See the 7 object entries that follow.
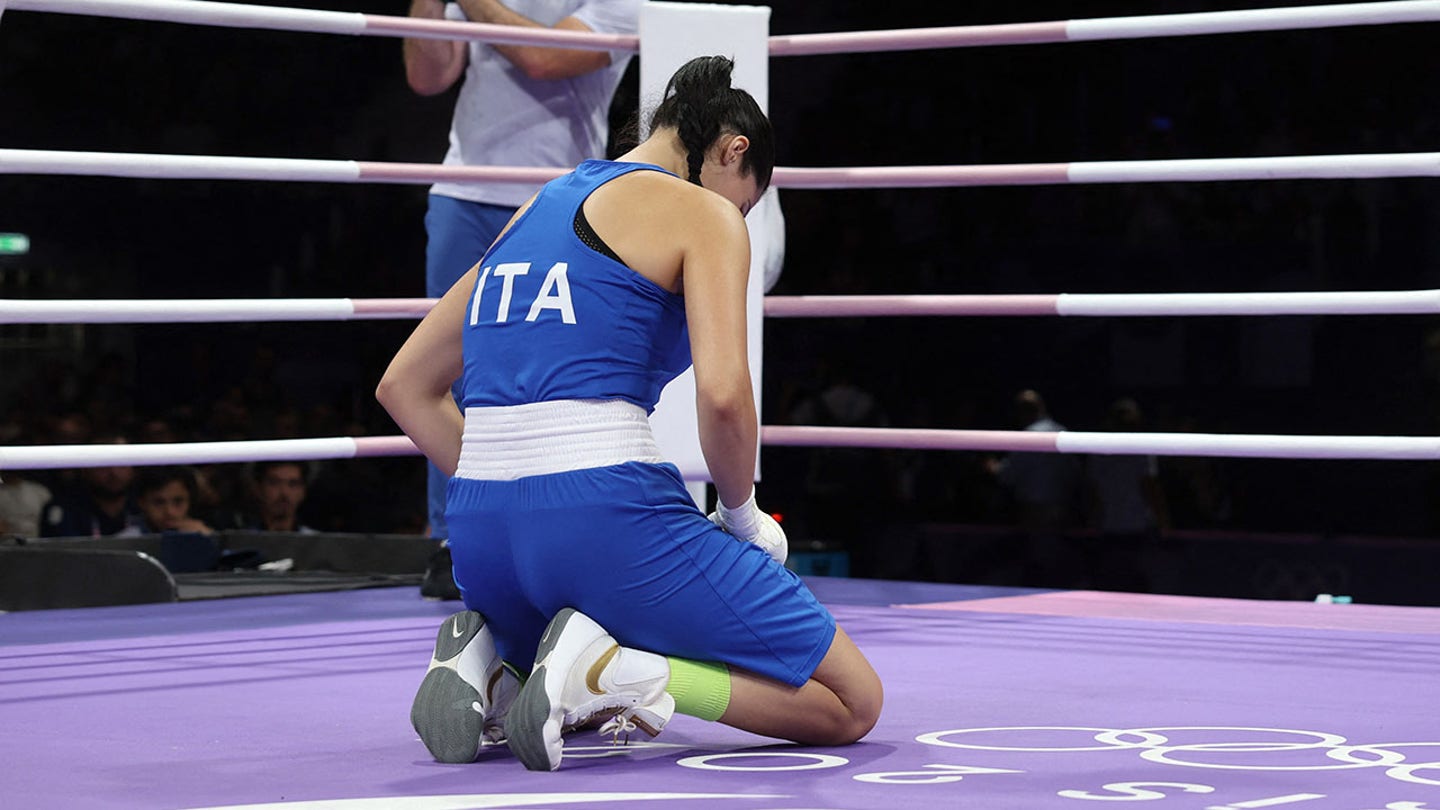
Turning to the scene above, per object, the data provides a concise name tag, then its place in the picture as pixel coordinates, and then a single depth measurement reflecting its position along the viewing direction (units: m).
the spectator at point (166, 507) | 10.63
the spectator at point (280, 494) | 11.27
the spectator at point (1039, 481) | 14.20
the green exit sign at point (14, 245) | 14.08
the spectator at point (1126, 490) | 13.54
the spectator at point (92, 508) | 10.64
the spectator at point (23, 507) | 11.21
